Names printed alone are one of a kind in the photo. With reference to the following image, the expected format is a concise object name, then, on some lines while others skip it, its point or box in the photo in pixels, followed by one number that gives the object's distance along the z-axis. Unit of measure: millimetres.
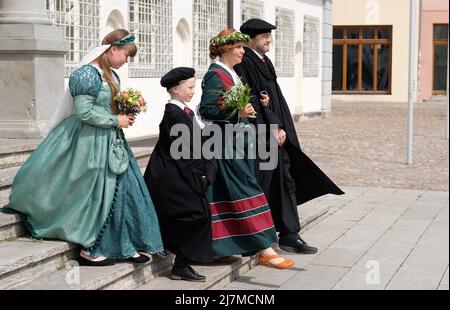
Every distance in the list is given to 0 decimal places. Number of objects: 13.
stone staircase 4566
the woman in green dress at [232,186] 5449
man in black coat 6008
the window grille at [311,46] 22141
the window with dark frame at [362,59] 31938
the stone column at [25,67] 7371
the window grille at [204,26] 14344
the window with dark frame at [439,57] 31969
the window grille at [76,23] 9750
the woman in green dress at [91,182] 4887
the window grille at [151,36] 12211
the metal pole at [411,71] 12503
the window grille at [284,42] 19953
